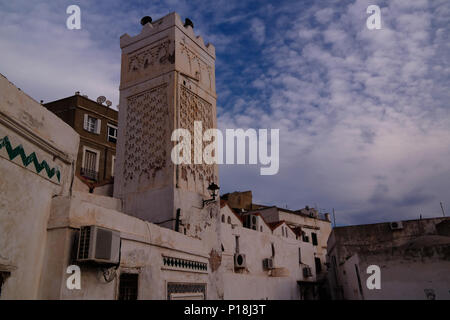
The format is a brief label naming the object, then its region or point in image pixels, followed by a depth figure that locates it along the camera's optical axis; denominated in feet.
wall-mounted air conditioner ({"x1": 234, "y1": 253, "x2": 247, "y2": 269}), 50.10
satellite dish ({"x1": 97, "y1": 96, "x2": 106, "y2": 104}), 72.97
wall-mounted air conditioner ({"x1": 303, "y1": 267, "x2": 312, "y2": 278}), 76.02
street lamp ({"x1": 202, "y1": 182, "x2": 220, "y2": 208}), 31.69
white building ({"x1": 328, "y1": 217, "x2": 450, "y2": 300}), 41.24
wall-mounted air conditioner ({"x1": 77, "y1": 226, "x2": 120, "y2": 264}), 15.55
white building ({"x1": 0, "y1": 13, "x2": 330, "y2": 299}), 14.94
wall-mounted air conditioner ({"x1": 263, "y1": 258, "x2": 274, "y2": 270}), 61.16
